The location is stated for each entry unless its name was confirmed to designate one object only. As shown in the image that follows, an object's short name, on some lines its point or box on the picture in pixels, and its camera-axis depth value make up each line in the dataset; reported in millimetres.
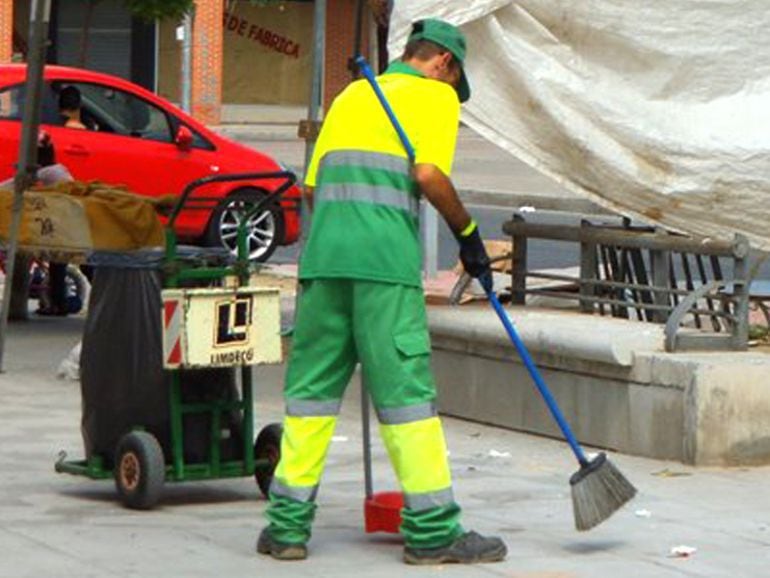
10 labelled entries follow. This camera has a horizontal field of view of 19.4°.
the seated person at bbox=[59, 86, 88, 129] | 18344
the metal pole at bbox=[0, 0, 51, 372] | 12414
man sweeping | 7688
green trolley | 8562
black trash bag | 8812
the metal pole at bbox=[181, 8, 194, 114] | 34750
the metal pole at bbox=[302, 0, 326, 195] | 12759
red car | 18797
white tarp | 10836
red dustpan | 8164
